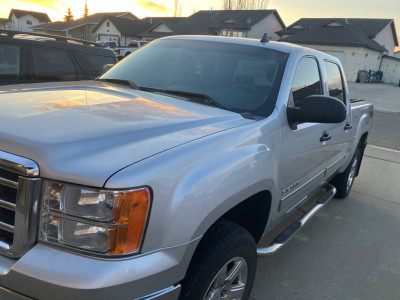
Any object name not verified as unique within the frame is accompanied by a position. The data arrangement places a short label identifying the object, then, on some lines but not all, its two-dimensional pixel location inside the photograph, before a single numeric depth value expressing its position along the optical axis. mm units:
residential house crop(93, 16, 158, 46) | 49969
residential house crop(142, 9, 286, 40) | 40375
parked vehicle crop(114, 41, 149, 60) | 24228
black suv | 5230
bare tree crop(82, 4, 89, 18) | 86625
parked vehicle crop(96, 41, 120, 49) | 30138
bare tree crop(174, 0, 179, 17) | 60688
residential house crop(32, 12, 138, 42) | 58125
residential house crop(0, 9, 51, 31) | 82625
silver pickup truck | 1501
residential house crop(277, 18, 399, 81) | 31694
